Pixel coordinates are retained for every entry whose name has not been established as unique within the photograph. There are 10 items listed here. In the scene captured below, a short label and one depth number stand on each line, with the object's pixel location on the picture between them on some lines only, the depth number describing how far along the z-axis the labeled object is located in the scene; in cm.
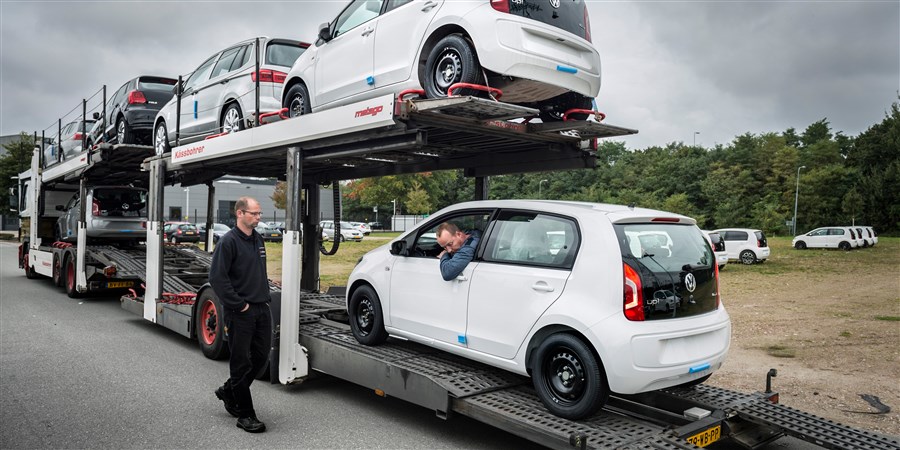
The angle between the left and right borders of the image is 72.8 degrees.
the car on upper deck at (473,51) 477
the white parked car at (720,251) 2125
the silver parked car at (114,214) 1259
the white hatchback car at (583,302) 382
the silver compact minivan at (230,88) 770
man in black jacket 476
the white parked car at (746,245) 2359
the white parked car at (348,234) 3911
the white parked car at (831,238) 3127
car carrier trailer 395
